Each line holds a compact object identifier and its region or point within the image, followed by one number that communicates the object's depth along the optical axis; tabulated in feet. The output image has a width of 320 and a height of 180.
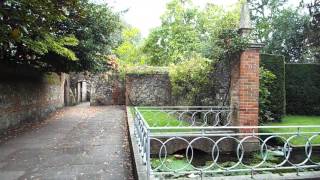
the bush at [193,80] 26.63
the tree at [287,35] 62.11
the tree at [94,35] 29.42
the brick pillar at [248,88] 19.51
